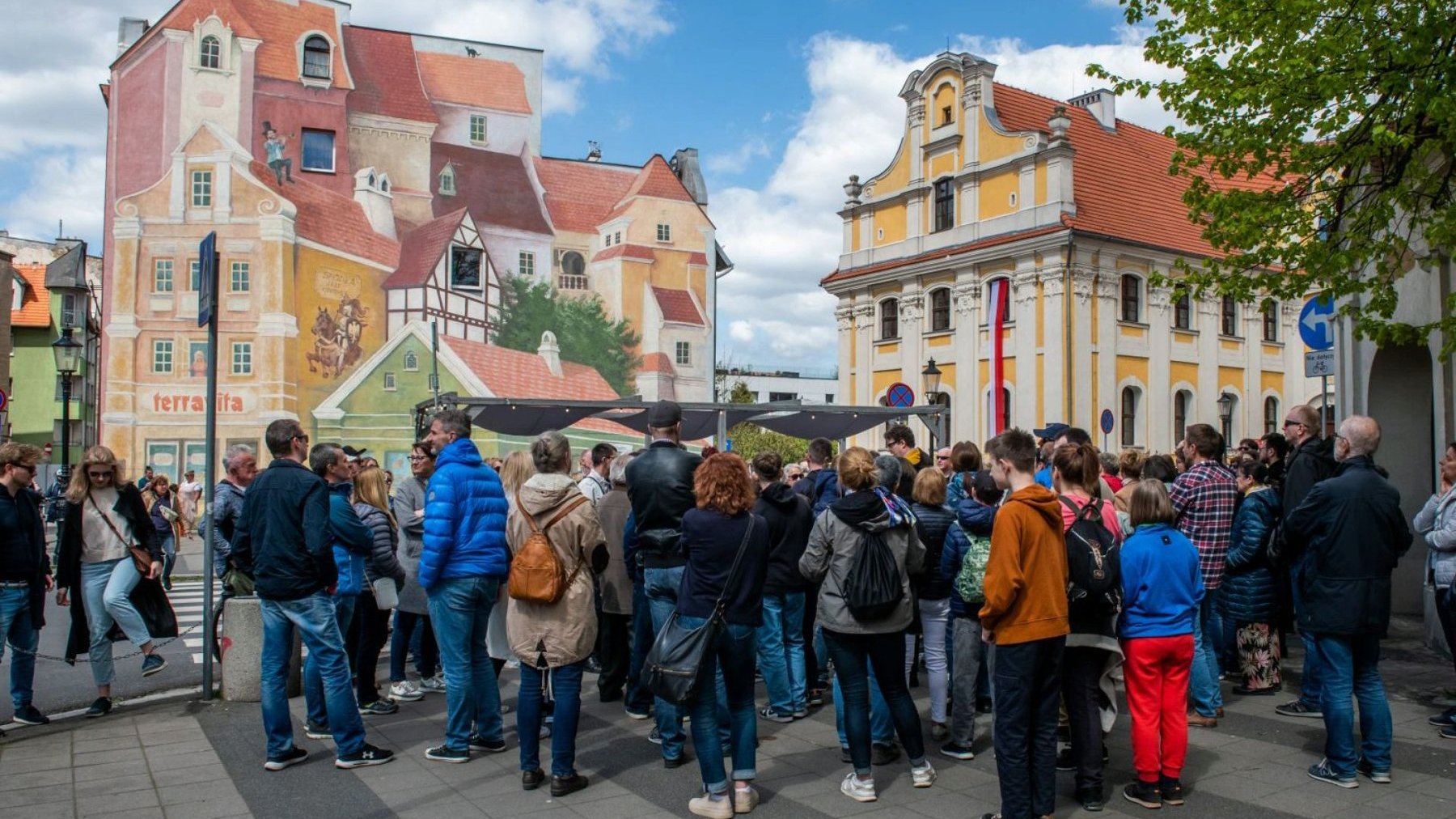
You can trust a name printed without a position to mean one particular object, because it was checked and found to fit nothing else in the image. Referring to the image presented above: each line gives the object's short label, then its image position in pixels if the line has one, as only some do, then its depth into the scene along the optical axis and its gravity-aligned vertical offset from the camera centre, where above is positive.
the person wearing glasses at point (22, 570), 7.49 -0.94
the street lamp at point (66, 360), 21.59 +1.38
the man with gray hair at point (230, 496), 8.09 -0.47
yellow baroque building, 35.44 +5.02
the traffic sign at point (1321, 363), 10.94 +0.70
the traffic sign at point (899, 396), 21.52 +0.72
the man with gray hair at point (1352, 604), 6.00 -0.91
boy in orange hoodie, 5.25 -0.94
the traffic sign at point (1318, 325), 11.12 +1.09
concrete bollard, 8.34 -1.63
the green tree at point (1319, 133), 9.65 +2.83
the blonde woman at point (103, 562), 8.01 -0.95
